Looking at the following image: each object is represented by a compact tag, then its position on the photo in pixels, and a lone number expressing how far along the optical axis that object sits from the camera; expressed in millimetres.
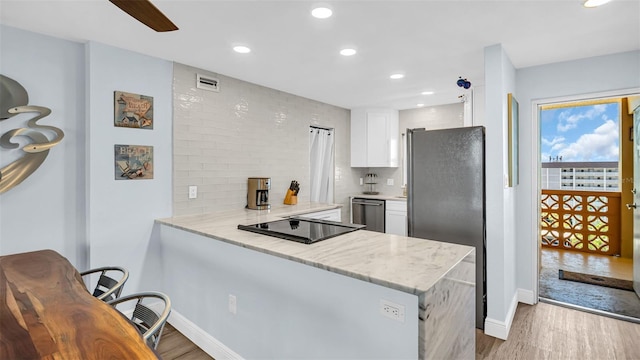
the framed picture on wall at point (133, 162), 2543
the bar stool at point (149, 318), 1177
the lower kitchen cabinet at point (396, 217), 4574
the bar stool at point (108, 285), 1598
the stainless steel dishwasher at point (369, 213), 4795
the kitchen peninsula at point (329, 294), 1351
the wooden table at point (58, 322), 923
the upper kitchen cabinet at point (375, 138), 4973
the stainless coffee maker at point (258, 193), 3428
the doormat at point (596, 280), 3528
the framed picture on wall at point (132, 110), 2531
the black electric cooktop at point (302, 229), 1955
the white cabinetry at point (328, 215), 3432
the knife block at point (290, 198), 3887
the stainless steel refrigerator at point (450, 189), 2695
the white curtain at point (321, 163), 4547
